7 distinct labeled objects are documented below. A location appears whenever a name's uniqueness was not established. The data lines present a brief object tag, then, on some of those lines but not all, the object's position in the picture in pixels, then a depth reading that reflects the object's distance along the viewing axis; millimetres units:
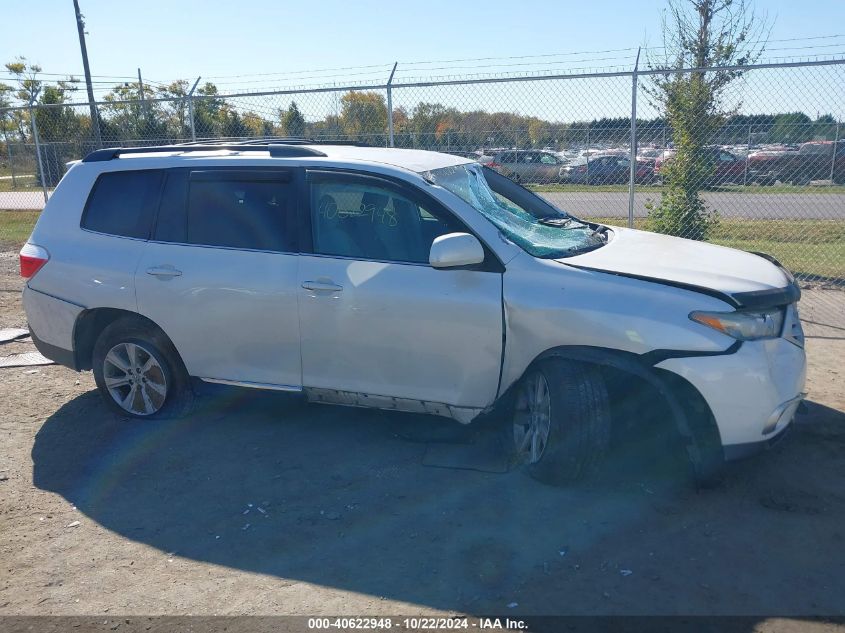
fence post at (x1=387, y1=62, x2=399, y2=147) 9750
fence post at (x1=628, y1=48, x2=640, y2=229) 8759
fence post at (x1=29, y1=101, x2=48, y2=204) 14118
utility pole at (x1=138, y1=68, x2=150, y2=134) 13645
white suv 4098
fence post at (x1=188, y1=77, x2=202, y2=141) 10930
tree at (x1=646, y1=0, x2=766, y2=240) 9320
